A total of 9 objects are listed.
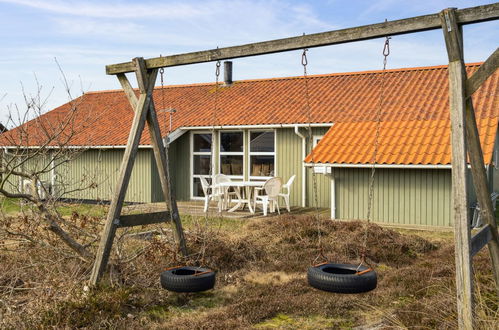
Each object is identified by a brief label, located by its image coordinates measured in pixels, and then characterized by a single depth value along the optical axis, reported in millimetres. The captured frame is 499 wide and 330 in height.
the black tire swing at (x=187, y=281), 5469
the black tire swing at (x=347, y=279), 4879
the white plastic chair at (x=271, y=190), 13899
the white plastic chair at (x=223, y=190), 14948
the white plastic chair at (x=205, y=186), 14491
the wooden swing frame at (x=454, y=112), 4383
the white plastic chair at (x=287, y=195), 14742
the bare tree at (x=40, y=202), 6141
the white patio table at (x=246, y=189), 14331
